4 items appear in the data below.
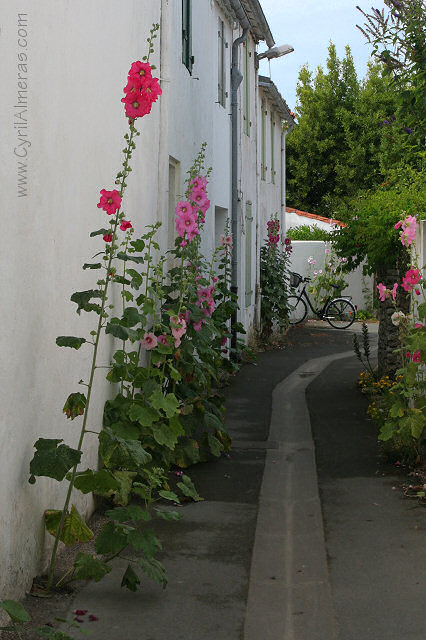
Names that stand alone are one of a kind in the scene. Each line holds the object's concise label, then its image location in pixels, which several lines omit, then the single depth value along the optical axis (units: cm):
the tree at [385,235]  959
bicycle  2228
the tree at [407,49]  842
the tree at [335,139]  3575
